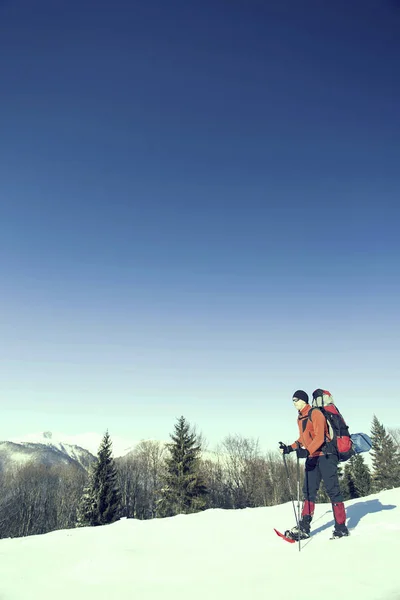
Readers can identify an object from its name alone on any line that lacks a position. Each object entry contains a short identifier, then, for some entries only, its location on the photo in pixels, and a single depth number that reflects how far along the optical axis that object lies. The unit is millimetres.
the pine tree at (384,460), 42919
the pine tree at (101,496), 29516
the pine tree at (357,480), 39656
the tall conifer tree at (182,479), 29531
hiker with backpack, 5336
